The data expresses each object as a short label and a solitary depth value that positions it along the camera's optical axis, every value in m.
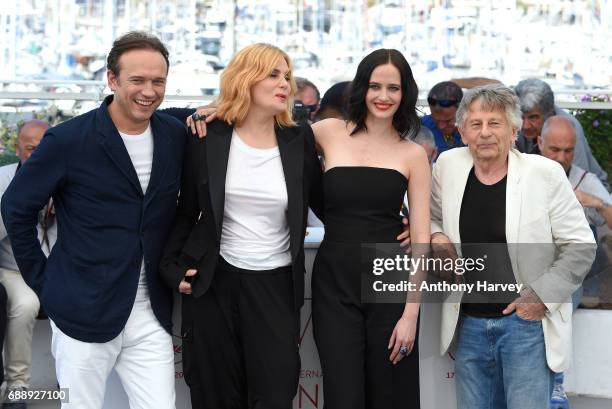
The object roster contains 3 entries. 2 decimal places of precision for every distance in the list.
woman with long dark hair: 4.21
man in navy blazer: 3.98
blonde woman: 4.15
